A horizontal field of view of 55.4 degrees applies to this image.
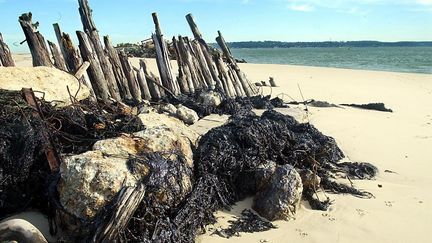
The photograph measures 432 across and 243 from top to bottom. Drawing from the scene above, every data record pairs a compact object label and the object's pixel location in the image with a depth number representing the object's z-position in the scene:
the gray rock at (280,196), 4.07
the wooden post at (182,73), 8.98
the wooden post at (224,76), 9.72
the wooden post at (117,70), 7.87
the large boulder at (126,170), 3.29
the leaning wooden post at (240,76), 10.24
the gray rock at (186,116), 6.74
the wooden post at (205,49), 9.70
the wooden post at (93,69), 7.28
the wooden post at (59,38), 7.32
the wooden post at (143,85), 8.18
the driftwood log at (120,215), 3.04
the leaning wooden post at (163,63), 8.70
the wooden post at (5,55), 6.96
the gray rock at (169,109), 6.74
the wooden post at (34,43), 6.90
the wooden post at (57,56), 7.40
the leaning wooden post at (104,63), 7.57
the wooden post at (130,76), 7.94
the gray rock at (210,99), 7.89
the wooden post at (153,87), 8.37
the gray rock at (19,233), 3.11
